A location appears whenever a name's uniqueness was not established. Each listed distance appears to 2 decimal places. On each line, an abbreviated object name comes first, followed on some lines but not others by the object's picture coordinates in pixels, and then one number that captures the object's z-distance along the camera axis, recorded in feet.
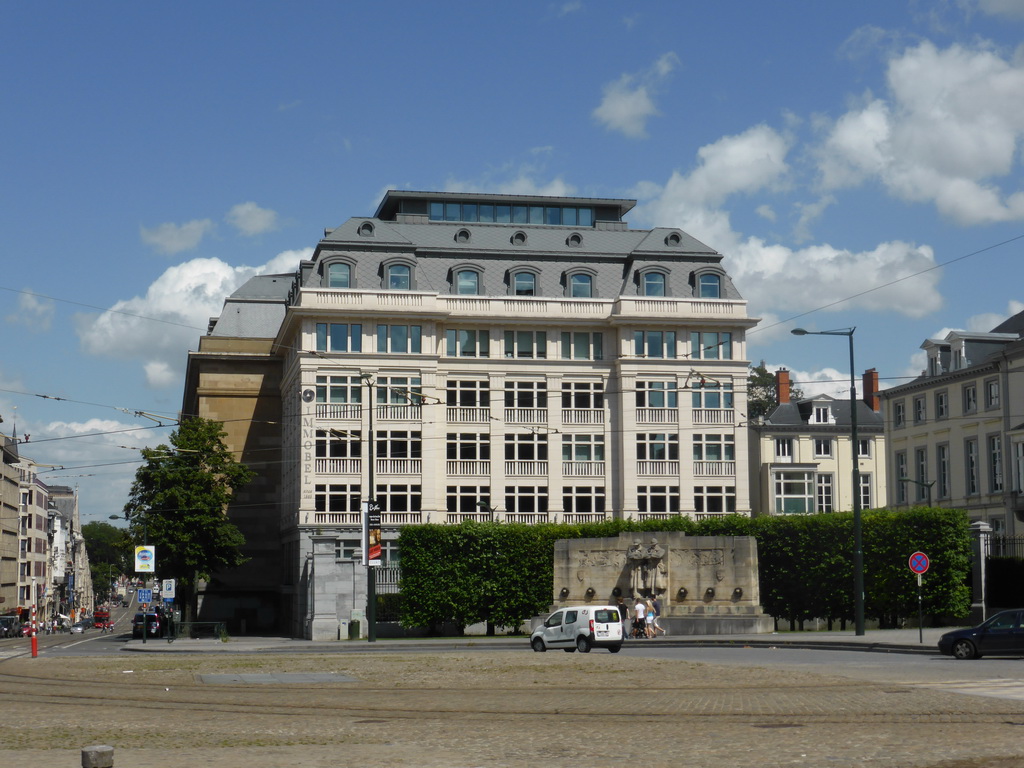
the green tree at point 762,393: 370.53
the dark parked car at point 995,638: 102.73
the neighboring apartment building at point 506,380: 220.23
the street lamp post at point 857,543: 140.67
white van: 128.06
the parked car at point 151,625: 213.32
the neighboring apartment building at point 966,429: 217.56
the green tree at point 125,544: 243.89
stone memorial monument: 160.86
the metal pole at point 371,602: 162.20
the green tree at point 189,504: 213.66
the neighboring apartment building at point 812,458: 305.53
